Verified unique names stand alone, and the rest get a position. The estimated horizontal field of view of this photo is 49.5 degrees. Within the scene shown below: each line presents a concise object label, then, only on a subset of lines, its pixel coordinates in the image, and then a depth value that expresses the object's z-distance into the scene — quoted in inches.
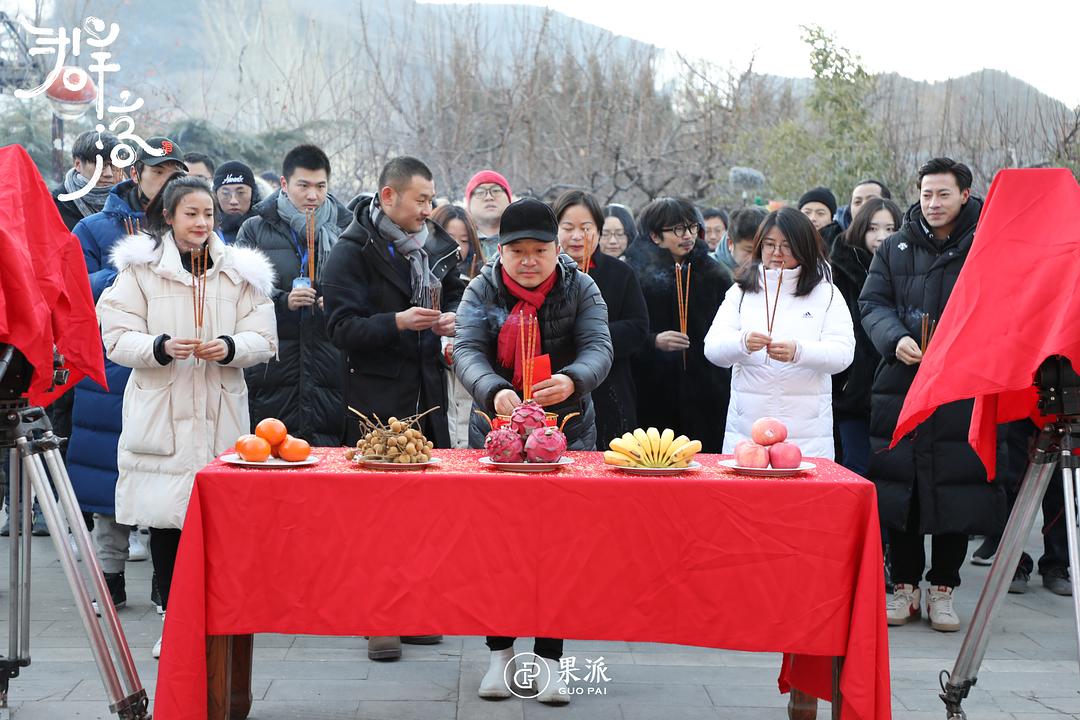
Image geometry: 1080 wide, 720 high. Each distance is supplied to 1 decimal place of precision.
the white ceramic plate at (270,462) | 141.2
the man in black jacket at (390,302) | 189.9
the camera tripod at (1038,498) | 140.6
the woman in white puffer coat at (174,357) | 187.9
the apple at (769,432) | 146.5
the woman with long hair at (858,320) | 246.2
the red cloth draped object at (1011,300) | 138.0
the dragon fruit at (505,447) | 141.9
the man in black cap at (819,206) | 305.3
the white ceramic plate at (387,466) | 141.3
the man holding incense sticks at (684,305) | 247.6
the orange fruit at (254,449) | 141.7
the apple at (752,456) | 142.8
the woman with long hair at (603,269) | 217.9
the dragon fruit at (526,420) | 144.6
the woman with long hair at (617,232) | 270.5
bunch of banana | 142.4
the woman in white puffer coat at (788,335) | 203.3
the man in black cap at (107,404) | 211.9
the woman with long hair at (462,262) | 254.5
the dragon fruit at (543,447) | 141.6
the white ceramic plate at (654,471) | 140.3
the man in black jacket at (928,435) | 207.2
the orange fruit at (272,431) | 143.9
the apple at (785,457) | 142.5
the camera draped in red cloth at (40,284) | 135.2
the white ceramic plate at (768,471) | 141.3
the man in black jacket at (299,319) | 227.9
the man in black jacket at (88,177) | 250.5
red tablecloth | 137.0
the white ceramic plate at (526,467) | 140.9
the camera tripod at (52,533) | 138.0
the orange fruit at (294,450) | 143.6
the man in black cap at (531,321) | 163.0
